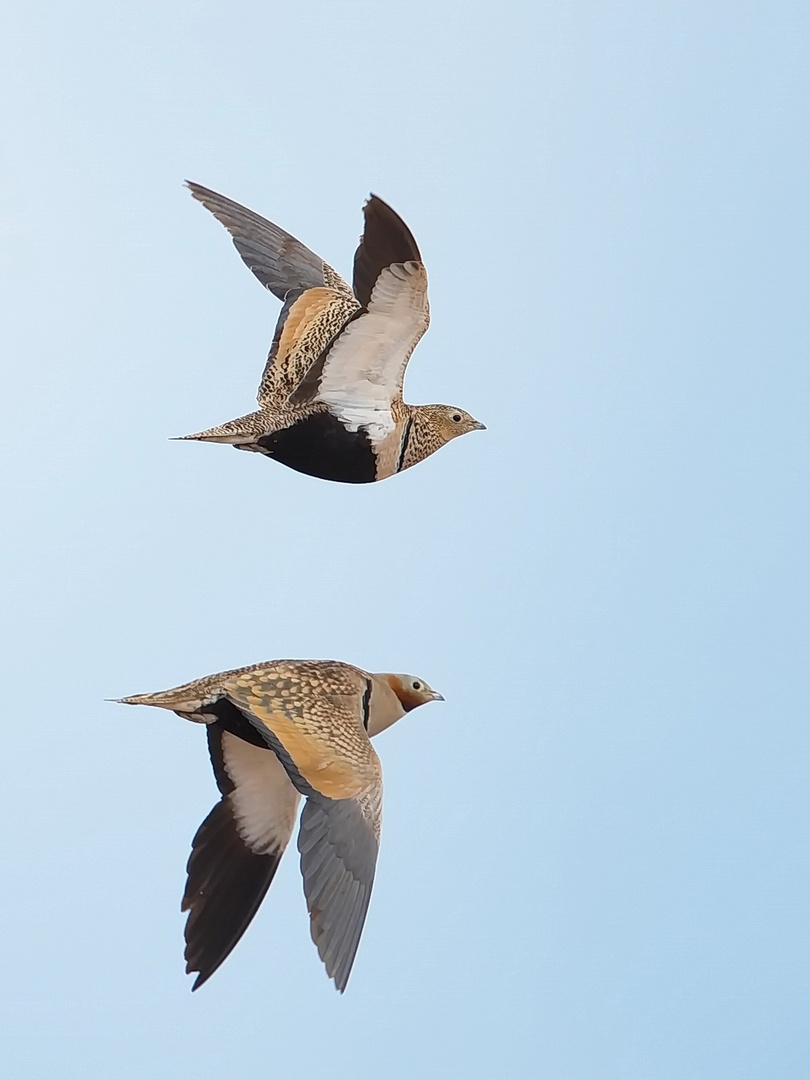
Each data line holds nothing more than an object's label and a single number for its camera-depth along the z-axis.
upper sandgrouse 18.22
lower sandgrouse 14.41
